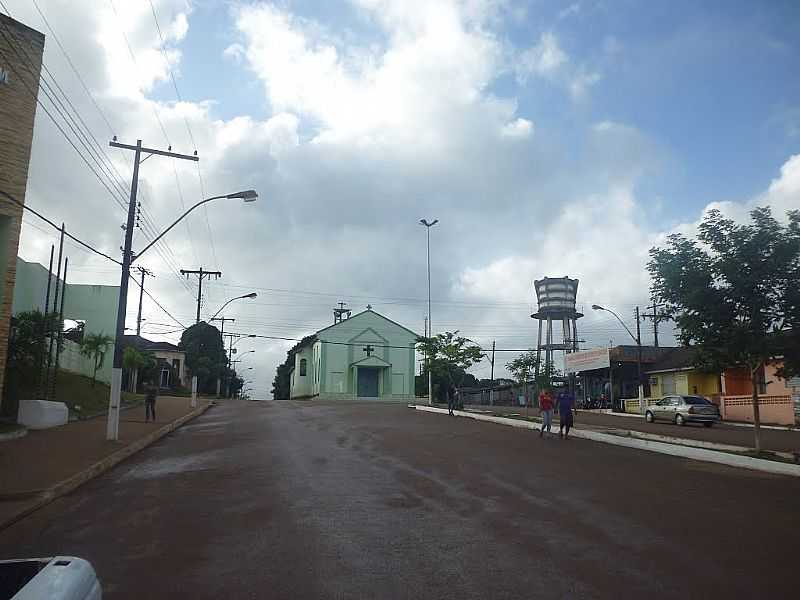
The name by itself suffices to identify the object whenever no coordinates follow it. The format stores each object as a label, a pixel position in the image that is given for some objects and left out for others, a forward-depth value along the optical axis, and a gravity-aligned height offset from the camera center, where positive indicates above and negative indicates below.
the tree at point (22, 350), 21.23 +1.44
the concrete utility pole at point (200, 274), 54.47 +9.72
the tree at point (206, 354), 66.69 +4.49
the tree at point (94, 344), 31.70 +2.45
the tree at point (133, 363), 37.44 +2.02
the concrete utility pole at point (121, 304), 18.19 +2.55
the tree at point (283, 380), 97.25 +3.08
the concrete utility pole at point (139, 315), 45.28 +5.49
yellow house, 41.12 +1.70
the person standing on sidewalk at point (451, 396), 33.81 +0.39
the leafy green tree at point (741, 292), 16.73 +2.85
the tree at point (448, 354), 38.03 +2.66
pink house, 32.47 +0.36
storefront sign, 46.81 +3.15
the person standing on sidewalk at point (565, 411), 21.36 -0.17
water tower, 53.91 +7.45
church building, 63.34 +3.92
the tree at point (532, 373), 36.84 +1.85
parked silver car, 31.03 -0.14
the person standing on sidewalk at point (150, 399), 24.98 -0.03
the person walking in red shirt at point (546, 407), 22.08 -0.06
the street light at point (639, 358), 43.53 +3.10
